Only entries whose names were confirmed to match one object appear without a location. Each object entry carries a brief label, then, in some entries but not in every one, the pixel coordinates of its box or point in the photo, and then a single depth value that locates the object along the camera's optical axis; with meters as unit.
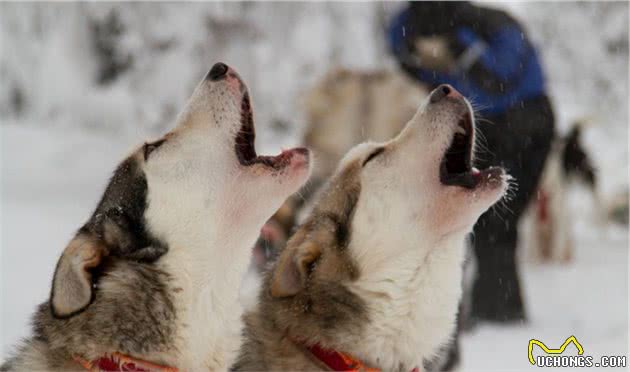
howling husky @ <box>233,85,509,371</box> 3.30
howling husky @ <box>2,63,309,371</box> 2.94
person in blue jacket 6.21
